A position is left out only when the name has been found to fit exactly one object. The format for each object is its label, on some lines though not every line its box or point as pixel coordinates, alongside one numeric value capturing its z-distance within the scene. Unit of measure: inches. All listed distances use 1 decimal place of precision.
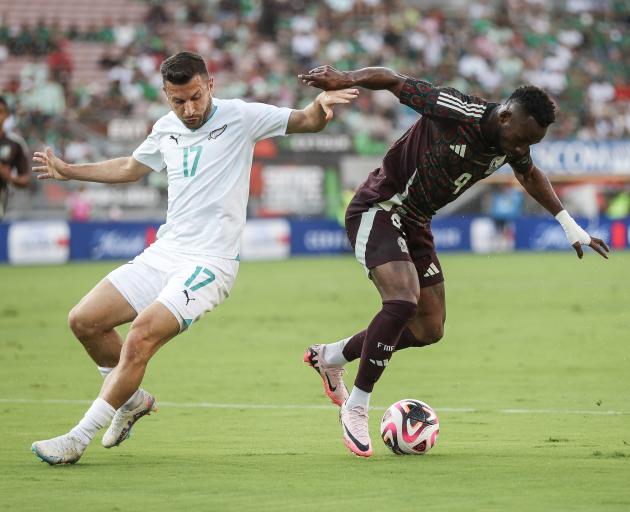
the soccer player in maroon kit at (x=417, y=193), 598.2
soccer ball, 608.7
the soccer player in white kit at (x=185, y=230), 571.5
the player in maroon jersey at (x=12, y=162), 1269.7
